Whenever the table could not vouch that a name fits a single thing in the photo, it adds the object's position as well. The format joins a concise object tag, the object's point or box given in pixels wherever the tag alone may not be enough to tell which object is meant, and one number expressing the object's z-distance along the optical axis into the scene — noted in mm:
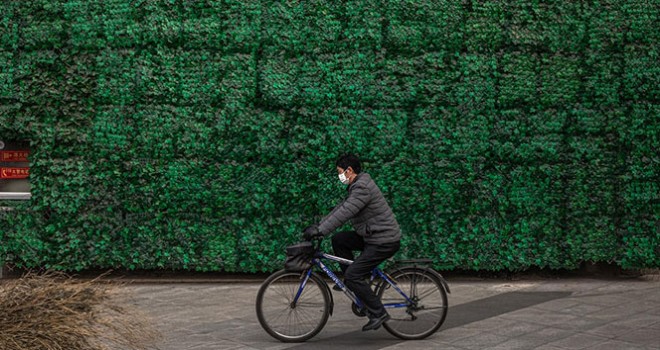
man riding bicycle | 6938
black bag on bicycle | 6992
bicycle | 7035
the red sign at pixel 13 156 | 9984
